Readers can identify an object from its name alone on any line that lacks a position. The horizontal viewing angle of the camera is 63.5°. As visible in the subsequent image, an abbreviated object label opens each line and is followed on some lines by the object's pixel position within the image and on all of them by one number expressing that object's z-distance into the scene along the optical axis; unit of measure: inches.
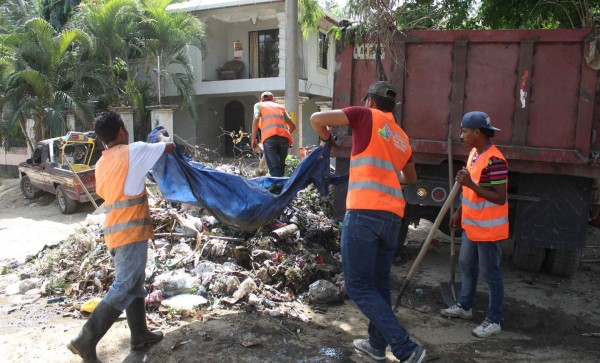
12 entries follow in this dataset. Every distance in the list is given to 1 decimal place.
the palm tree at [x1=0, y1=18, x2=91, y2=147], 533.6
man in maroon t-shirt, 114.1
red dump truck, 172.1
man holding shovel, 139.8
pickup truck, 375.9
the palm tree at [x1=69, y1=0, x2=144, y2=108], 557.6
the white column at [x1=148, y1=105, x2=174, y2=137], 488.4
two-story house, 645.9
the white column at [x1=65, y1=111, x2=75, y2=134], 551.2
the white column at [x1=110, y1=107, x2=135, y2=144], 514.9
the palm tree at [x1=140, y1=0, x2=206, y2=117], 578.2
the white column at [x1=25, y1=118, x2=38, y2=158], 590.2
